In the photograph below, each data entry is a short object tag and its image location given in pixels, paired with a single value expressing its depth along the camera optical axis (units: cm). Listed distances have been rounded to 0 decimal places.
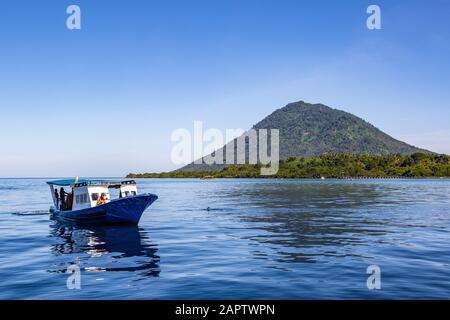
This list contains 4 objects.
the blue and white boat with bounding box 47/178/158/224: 3953
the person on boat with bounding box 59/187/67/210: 4734
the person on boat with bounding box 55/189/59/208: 4879
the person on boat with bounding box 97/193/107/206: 4203
